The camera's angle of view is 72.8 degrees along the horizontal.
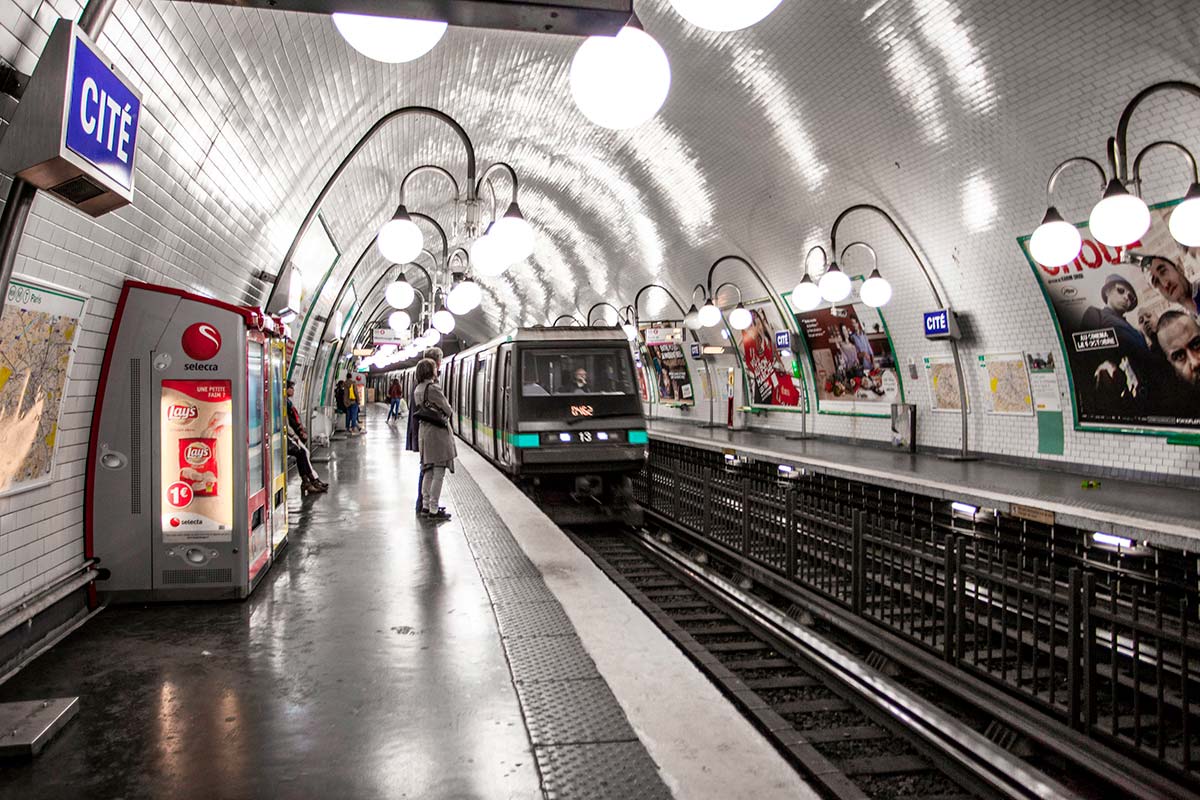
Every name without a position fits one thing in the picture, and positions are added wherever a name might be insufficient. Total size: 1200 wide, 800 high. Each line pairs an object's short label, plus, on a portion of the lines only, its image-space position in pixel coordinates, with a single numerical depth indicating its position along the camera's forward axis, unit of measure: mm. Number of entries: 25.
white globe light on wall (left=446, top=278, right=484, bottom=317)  8680
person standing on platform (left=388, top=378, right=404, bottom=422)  35219
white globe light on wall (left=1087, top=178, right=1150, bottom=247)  6020
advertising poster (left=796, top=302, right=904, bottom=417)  14828
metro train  11875
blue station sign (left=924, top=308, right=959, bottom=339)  12352
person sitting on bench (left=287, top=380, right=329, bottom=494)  11133
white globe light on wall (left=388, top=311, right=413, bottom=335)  19516
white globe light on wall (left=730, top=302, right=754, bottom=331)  15728
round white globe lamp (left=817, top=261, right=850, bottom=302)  11469
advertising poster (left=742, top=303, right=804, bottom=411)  18516
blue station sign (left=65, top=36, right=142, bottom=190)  2725
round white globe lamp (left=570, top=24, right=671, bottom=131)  2514
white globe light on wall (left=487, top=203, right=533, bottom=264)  5746
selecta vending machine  5508
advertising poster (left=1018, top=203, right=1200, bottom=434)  9039
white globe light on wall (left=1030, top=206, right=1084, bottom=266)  6852
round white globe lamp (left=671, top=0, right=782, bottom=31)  1966
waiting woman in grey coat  9070
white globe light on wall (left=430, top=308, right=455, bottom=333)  17312
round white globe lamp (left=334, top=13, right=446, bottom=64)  2408
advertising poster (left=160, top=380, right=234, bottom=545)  5641
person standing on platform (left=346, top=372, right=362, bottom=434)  26328
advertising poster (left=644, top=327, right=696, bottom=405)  24605
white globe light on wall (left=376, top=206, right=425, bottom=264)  5859
